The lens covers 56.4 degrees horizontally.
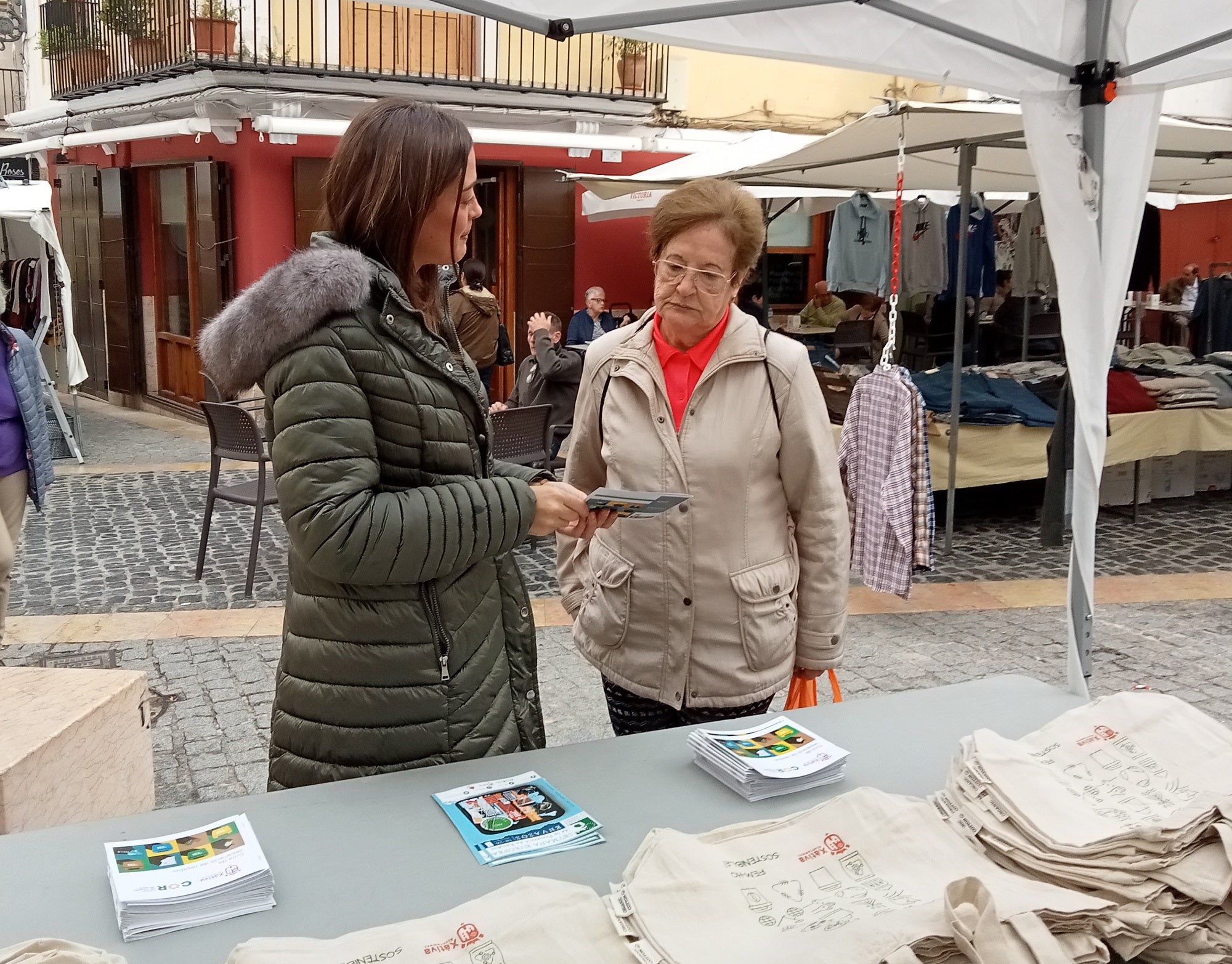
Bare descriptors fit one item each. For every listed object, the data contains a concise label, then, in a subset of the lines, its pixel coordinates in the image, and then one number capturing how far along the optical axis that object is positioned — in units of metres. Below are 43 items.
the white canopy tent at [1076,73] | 2.79
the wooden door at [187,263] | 12.78
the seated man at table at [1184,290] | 14.07
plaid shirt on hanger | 5.64
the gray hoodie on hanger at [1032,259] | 11.22
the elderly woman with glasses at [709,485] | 2.57
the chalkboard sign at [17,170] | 12.68
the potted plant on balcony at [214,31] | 12.34
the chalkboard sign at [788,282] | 17.16
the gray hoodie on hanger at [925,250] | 10.95
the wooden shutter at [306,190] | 12.42
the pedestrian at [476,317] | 8.63
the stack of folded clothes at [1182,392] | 8.70
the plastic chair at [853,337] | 13.51
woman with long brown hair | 1.81
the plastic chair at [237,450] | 6.28
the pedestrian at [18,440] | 5.44
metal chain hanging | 5.67
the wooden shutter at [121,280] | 14.89
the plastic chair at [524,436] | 6.96
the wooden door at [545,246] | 13.77
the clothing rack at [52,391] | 10.23
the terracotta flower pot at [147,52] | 13.68
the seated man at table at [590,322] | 11.77
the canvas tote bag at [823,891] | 1.41
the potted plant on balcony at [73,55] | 15.58
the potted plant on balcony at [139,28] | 13.77
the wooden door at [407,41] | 13.62
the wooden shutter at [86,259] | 15.99
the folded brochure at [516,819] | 1.76
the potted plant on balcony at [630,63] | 14.63
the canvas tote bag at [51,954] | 1.32
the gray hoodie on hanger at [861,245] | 10.81
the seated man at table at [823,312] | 14.93
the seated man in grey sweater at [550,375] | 7.57
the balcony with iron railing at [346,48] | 12.61
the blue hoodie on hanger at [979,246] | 10.91
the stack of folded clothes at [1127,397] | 8.45
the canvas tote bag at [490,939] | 1.40
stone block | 2.80
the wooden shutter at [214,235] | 12.70
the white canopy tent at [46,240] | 10.39
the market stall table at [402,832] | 1.57
